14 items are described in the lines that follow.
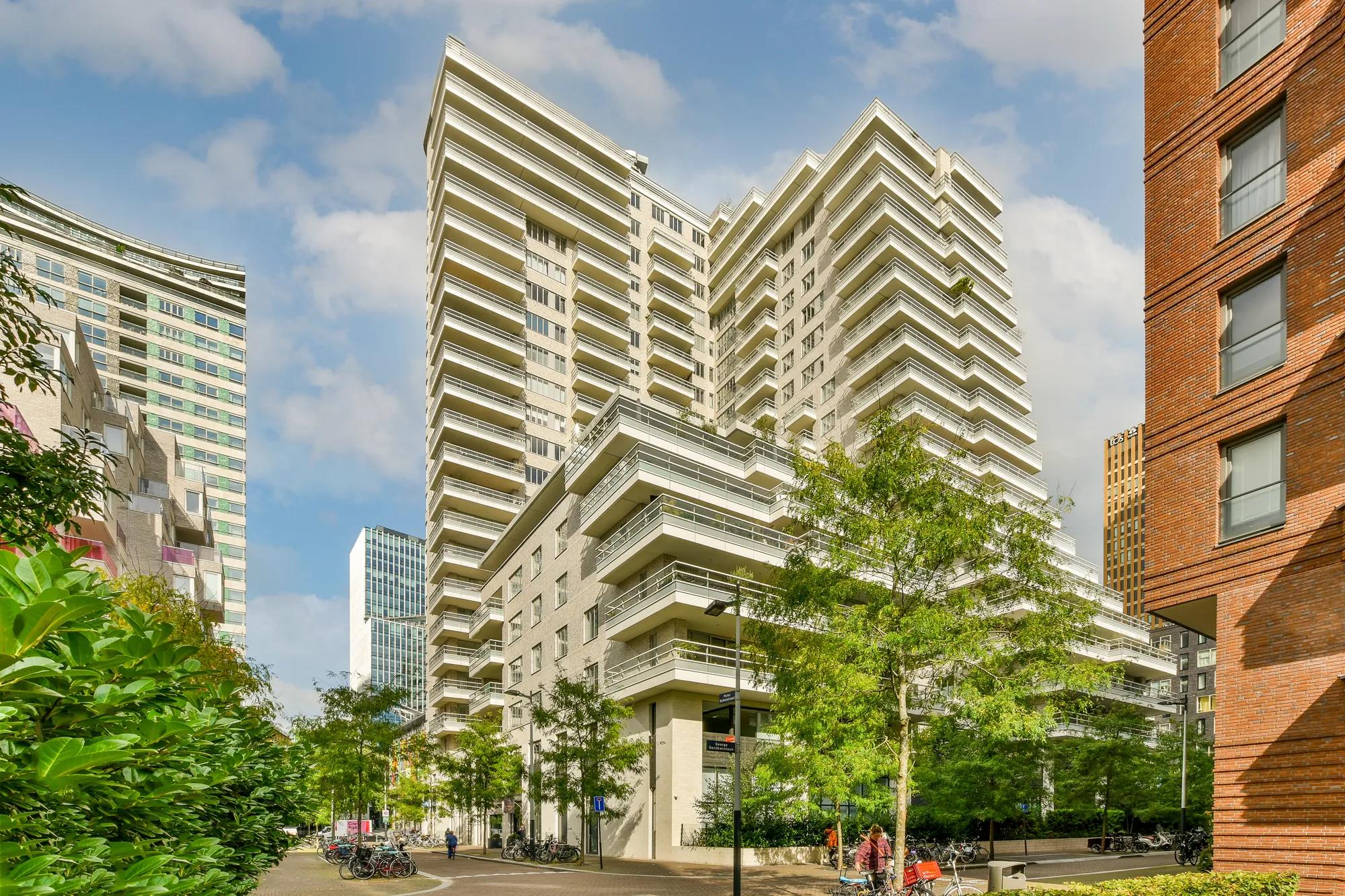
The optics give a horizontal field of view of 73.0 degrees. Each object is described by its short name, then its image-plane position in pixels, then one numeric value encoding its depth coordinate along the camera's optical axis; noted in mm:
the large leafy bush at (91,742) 2934
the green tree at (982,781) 39375
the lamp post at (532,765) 45538
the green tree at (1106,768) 46250
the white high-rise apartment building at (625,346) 51562
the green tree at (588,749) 39625
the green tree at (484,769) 49781
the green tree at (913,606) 19125
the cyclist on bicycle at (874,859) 19844
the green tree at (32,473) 8445
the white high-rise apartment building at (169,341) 90500
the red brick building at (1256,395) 16891
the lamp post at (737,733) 21125
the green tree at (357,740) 46125
